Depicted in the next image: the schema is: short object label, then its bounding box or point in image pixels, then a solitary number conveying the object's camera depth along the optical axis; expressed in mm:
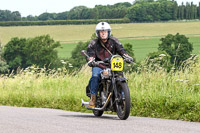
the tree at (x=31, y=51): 98856
